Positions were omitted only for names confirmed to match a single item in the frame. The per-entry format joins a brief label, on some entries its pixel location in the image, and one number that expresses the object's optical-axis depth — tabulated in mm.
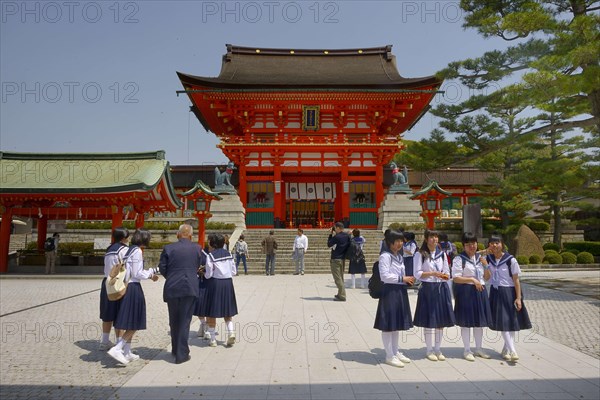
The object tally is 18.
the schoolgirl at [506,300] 5652
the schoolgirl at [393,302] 5453
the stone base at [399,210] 23062
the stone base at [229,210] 23250
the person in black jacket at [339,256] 10586
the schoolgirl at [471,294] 5742
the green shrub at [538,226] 24391
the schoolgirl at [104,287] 5902
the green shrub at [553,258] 19812
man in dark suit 5703
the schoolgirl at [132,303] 5629
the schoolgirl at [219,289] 6453
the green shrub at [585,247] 22219
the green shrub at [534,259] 19719
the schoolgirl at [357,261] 12016
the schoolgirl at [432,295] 5688
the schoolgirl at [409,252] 9281
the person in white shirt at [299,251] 16156
